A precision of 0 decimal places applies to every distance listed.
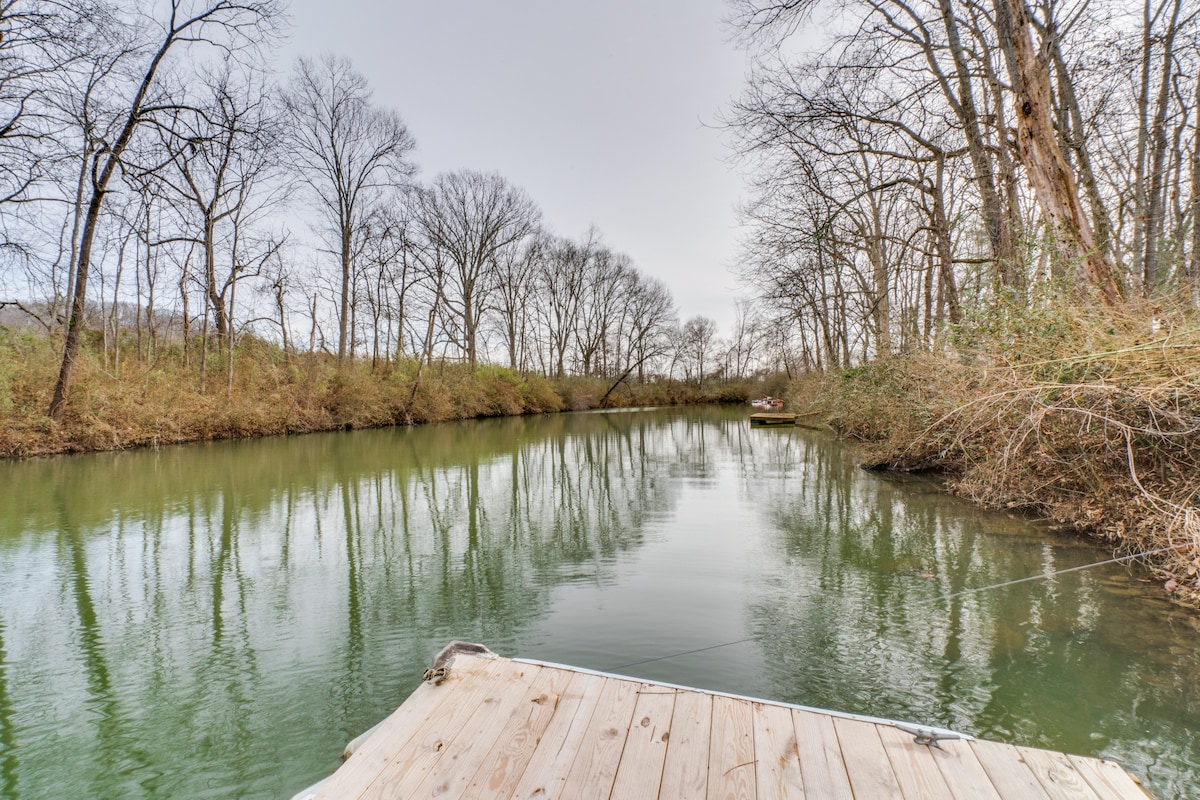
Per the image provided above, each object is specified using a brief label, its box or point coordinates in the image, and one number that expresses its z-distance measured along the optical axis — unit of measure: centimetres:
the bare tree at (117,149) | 1178
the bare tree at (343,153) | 2164
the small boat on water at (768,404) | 3078
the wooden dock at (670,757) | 171
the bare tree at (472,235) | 2956
